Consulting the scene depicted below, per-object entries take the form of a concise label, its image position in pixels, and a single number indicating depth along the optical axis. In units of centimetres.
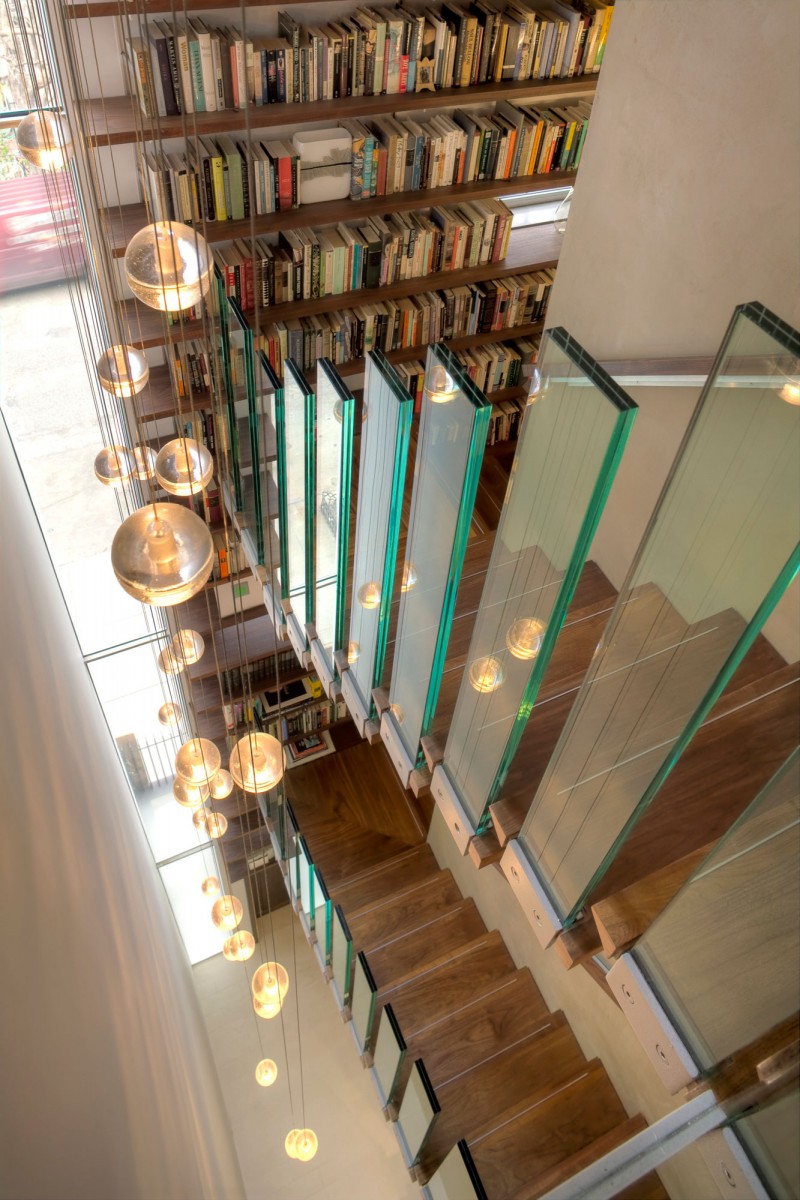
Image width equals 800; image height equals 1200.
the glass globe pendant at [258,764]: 247
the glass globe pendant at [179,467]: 213
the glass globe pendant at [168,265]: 142
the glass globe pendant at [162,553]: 126
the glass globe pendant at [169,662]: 353
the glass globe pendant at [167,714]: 389
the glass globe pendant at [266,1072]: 436
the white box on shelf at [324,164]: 351
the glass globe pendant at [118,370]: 229
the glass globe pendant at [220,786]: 319
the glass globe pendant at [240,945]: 355
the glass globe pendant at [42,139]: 192
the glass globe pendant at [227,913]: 357
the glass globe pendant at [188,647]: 336
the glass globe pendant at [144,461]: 258
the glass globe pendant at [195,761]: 282
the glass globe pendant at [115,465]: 272
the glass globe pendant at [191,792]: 289
